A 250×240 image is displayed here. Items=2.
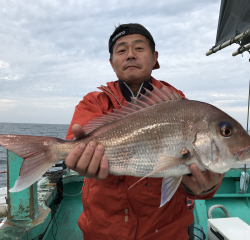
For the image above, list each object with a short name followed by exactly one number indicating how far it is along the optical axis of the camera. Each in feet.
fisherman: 1.67
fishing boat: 2.12
